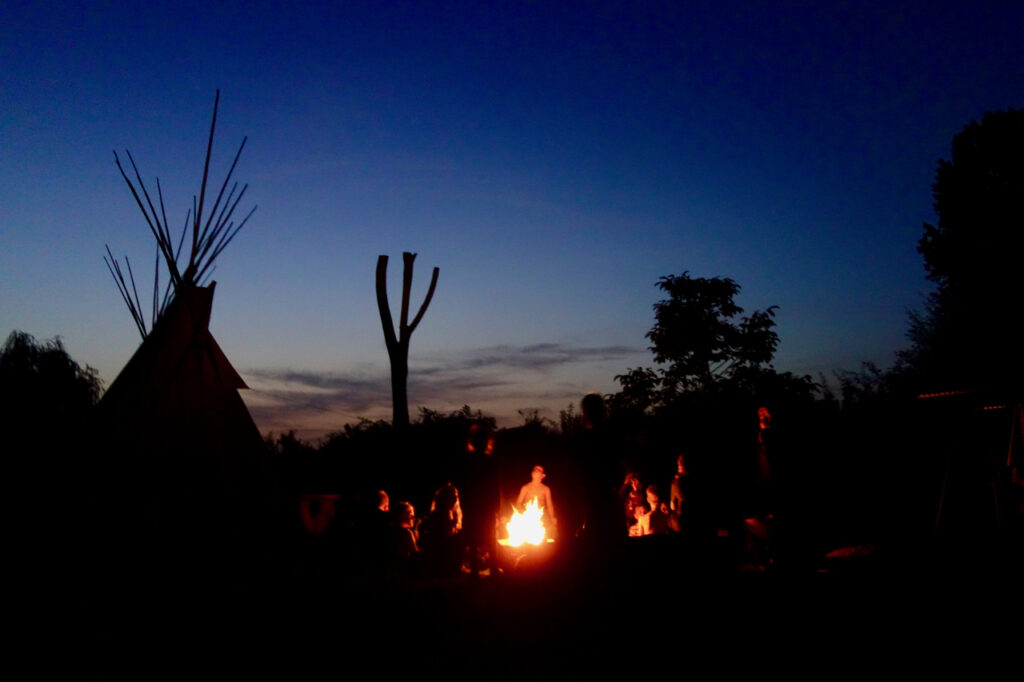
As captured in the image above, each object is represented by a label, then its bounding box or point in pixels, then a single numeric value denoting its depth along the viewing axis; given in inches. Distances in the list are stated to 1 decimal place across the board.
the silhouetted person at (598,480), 178.2
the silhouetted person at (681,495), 277.8
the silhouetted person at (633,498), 342.3
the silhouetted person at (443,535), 279.6
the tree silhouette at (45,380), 504.1
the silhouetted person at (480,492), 241.3
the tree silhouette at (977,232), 675.4
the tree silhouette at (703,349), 516.1
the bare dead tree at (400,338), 452.1
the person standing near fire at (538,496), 272.8
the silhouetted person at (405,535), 309.9
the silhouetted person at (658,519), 320.2
